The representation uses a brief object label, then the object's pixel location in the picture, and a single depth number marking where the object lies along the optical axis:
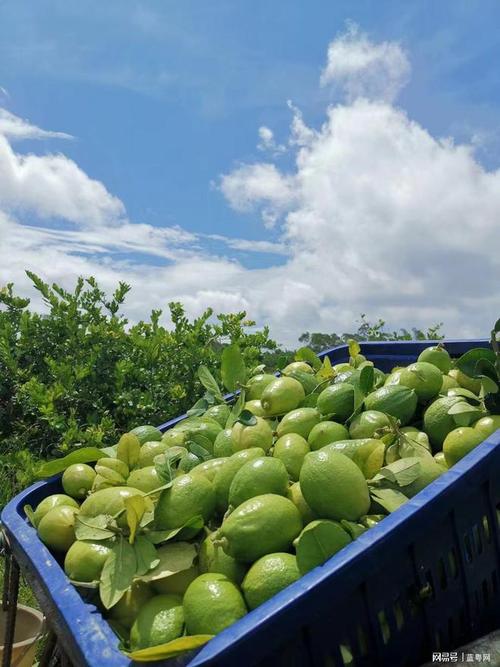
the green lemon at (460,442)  0.48
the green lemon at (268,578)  0.37
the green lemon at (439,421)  0.54
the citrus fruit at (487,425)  0.49
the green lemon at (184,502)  0.46
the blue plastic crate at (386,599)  0.31
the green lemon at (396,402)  0.56
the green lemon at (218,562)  0.42
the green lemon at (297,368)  0.75
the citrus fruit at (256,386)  0.73
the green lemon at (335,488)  0.41
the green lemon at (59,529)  0.52
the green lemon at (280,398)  0.64
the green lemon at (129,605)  0.42
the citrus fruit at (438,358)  0.68
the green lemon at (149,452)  0.63
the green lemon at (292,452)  0.51
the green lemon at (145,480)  0.55
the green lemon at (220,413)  0.72
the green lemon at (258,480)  0.45
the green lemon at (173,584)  0.43
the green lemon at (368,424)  0.52
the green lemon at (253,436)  0.57
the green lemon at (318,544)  0.36
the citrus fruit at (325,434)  0.53
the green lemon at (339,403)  0.58
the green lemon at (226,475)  0.50
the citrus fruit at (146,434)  0.72
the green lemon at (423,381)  0.60
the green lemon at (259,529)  0.40
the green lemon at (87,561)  0.45
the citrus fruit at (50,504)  0.57
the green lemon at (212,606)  0.36
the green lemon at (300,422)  0.57
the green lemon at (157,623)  0.37
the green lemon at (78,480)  0.61
